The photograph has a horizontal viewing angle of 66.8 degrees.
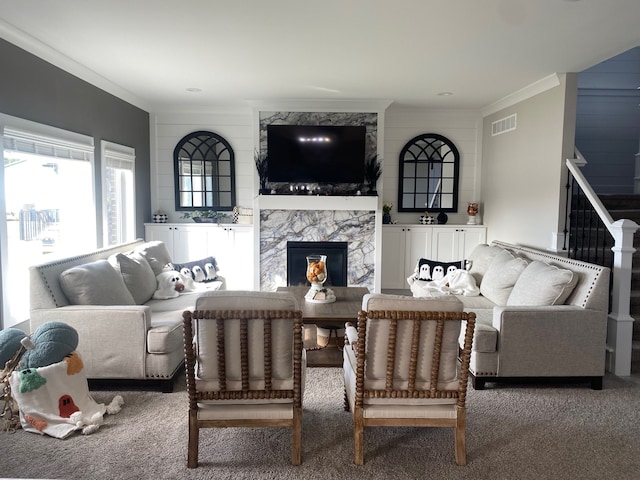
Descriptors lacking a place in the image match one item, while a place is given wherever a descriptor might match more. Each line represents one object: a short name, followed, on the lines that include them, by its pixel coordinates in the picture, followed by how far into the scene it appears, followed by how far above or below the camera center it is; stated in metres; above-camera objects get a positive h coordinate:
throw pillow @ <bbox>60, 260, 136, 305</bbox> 3.50 -0.59
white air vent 5.84 +1.05
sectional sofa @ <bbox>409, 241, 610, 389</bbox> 3.46 -0.92
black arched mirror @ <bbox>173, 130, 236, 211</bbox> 6.86 +0.47
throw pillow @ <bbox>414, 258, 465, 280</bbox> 5.38 -0.68
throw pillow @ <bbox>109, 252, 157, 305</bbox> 4.21 -0.61
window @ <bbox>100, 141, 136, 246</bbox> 5.27 +0.16
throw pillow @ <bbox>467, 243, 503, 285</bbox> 5.11 -0.55
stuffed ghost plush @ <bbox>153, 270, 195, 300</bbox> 4.56 -0.75
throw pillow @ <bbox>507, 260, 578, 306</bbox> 3.61 -0.59
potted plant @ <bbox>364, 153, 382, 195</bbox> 6.49 +0.49
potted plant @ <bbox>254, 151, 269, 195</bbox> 6.43 +0.52
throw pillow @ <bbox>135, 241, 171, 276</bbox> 4.81 -0.49
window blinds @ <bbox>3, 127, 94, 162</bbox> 3.63 +0.52
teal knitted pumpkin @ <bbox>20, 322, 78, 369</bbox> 2.85 -0.83
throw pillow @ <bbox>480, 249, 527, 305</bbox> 4.41 -0.64
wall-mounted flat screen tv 6.39 +0.72
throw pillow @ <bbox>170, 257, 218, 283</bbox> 5.12 -0.67
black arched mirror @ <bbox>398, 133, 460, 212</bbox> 6.96 +0.46
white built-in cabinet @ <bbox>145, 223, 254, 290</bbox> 6.61 -0.49
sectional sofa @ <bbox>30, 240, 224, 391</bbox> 3.35 -0.85
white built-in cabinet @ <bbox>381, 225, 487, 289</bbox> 6.72 -0.49
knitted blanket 2.79 -1.14
